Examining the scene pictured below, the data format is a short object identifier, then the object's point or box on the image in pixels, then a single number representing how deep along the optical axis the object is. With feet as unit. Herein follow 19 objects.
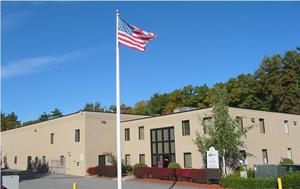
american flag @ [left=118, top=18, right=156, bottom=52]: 44.41
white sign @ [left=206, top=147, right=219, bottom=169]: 70.88
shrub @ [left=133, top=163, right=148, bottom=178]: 94.30
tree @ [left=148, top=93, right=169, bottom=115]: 188.73
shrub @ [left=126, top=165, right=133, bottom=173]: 104.34
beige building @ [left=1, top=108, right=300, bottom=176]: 91.28
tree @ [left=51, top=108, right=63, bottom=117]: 279.21
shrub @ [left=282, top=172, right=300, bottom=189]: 57.50
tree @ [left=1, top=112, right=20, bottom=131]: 251.46
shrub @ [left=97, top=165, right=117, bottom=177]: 97.38
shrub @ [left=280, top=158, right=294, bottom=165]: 90.78
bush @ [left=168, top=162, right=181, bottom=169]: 88.83
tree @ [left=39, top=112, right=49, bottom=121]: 270.18
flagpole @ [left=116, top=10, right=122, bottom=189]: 41.47
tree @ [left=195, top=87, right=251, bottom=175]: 77.32
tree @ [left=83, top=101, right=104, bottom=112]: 266.01
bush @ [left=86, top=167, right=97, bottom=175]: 104.82
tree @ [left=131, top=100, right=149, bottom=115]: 198.70
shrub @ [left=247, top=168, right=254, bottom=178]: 73.04
